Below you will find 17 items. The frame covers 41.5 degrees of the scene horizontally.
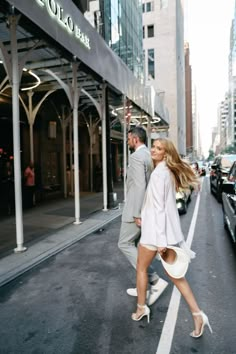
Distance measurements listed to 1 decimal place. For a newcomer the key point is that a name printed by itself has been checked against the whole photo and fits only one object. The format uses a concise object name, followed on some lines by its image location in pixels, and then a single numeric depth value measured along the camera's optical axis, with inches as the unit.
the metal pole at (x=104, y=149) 449.4
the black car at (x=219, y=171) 488.8
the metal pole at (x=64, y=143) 645.7
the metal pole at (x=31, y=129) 499.2
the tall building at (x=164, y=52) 2346.2
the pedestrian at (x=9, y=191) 445.1
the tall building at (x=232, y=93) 5300.2
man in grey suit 144.6
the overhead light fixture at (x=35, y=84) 396.5
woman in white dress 123.3
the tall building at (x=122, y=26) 599.2
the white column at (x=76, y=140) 352.8
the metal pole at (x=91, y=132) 727.7
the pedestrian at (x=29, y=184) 468.1
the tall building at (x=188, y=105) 4599.2
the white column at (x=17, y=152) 238.4
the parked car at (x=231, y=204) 223.5
